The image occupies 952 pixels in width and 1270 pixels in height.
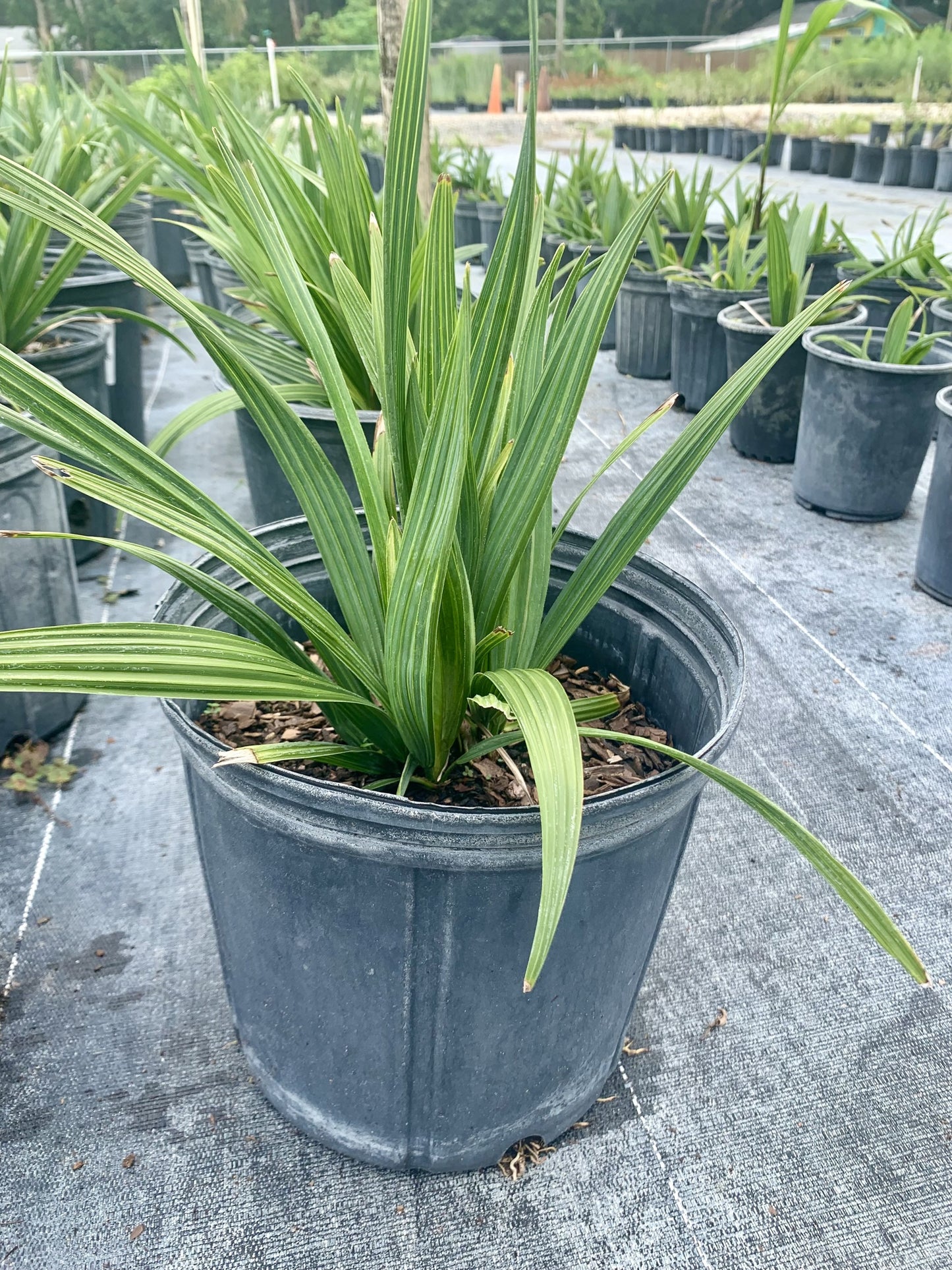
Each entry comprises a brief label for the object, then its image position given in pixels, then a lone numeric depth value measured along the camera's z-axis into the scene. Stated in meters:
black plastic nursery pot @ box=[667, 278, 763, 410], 2.50
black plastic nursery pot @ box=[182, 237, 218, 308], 3.31
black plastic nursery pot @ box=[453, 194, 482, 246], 4.82
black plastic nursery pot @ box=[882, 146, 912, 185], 7.66
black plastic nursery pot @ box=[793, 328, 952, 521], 1.91
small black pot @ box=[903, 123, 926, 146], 7.31
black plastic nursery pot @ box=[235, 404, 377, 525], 1.36
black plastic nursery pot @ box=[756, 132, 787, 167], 9.77
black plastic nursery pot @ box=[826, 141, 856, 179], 8.33
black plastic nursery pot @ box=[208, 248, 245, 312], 2.78
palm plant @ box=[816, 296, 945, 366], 1.86
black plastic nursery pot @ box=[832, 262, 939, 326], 2.70
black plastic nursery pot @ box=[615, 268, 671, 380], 2.84
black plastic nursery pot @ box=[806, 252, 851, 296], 2.96
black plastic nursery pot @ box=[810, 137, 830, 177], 8.71
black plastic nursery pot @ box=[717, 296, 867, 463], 2.26
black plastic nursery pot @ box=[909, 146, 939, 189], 7.50
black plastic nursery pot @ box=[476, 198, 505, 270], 4.36
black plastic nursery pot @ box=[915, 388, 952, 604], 1.68
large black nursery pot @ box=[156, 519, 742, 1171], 0.60
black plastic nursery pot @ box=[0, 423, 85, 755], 1.20
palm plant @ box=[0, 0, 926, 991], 0.52
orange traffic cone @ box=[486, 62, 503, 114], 13.98
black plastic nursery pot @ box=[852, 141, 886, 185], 8.04
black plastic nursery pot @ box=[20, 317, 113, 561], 1.59
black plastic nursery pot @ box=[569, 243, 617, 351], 3.03
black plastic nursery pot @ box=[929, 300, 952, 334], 2.24
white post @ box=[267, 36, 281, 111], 3.44
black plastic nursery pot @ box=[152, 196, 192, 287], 4.45
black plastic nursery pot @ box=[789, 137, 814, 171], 9.09
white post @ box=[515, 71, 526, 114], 12.33
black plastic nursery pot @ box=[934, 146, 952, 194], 7.32
